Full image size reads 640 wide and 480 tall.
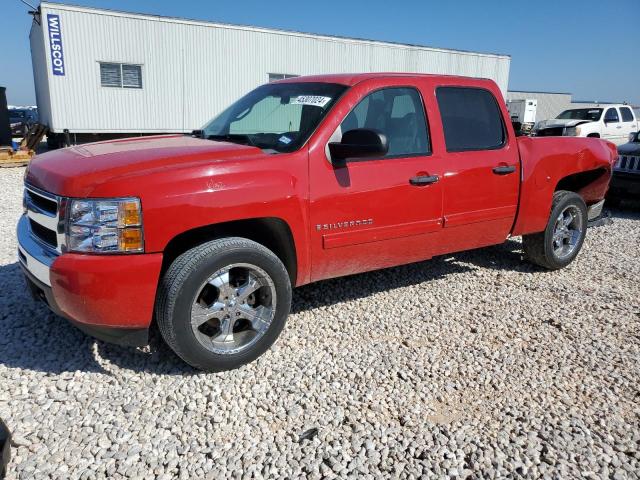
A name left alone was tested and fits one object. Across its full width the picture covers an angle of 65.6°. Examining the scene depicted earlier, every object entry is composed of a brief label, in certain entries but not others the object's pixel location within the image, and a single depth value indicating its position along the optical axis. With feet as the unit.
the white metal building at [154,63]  46.55
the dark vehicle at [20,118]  65.00
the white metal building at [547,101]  159.74
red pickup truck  8.92
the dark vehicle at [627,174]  26.48
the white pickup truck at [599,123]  52.54
